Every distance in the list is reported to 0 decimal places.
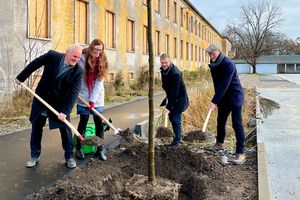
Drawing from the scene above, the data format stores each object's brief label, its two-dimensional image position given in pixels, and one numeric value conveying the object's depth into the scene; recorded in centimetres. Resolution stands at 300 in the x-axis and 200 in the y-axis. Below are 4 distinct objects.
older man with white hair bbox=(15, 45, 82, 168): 515
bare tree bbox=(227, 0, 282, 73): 7712
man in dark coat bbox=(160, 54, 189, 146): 640
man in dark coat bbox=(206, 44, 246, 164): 596
